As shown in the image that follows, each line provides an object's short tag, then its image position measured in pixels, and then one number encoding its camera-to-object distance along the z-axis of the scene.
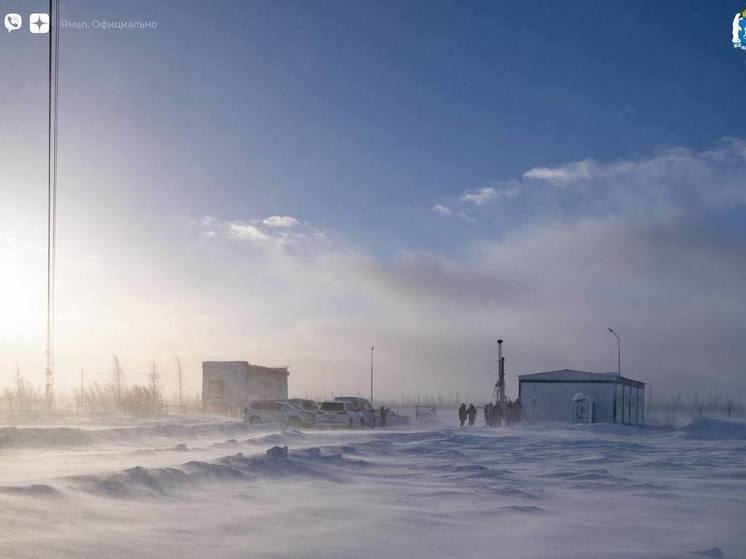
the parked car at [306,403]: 40.50
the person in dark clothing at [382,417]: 42.17
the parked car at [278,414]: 38.06
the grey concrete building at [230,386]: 53.12
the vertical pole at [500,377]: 45.28
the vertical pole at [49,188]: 17.92
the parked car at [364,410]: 40.99
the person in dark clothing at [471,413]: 44.19
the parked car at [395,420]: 45.38
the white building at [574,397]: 43.25
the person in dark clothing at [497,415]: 43.25
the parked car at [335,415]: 38.25
